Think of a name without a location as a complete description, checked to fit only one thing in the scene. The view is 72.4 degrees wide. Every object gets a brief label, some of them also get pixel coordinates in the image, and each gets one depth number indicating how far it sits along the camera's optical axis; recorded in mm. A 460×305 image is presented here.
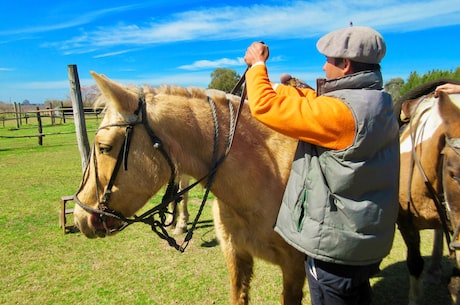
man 1521
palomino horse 1896
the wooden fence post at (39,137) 17109
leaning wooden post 5696
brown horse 2113
